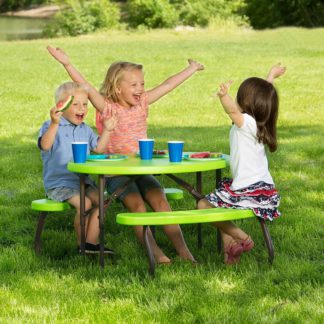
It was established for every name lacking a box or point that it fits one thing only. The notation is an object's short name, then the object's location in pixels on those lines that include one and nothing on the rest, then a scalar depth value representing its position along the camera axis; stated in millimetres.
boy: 8642
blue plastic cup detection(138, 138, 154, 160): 8244
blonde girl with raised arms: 8727
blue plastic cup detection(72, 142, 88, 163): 8085
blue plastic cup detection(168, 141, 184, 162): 8011
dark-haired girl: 8187
